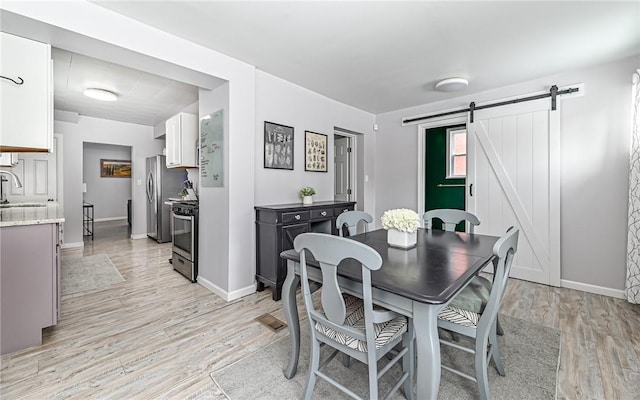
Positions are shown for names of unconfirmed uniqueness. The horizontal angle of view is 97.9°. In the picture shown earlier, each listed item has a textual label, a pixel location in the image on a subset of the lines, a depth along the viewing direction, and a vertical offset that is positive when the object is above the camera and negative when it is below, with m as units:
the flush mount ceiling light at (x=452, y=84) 3.28 +1.36
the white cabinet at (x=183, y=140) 4.00 +0.83
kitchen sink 3.35 -0.10
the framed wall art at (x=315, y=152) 3.79 +0.64
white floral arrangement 1.82 -0.15
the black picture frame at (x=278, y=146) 3.27 +0.63
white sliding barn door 3.27 +0.23
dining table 1.13 -0.37
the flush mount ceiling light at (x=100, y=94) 3.71 +1.41
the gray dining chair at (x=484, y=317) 1.38 -0.66
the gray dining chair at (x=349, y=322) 1.18 -0.62
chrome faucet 2.18 +0.04
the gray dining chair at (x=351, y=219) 2.31 -0.19
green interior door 5.17 +0.32
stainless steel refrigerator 5.54 +0.13
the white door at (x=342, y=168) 5.09 +0.55
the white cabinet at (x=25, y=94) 1.80 +0.69
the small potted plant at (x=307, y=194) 3.43 +0.04
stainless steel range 3.37 -0.52
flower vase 1.84 -0.28
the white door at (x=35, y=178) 4.40 +0.31
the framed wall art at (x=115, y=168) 8.54 +0.90
